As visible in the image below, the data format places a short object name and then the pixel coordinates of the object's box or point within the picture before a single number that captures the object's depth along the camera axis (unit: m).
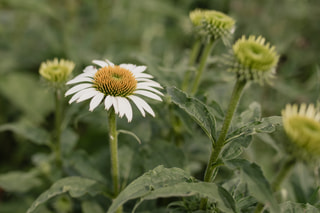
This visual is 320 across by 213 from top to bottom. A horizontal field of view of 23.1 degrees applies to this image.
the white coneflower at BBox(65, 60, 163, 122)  0.60
